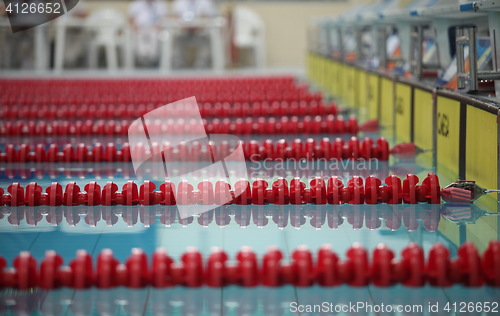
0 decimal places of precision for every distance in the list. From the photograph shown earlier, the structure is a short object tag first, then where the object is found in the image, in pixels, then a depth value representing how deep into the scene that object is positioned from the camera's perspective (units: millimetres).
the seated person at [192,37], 26562
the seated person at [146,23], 26109
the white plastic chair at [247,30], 27562
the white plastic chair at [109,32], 25437
